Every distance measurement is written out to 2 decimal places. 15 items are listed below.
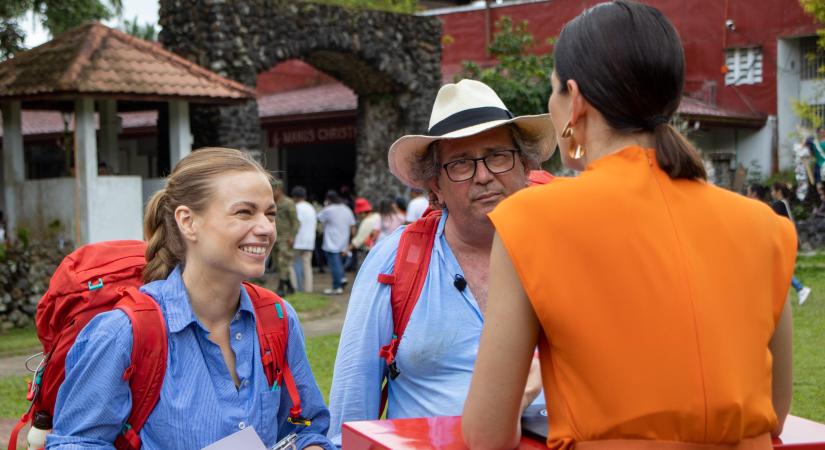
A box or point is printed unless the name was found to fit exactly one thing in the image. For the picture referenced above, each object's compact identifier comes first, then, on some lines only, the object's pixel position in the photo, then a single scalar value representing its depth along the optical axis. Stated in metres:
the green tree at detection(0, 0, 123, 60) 15.74
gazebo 14.85
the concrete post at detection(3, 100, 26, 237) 15.98
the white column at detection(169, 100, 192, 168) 16.56
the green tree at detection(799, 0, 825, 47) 17.23
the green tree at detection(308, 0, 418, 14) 20.78
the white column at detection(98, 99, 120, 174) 17.11
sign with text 25.80
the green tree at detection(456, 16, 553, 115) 21.86
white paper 2.67
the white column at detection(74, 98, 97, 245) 15.46
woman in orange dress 1.79
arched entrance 18.84
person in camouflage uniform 15.85
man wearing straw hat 3.06
